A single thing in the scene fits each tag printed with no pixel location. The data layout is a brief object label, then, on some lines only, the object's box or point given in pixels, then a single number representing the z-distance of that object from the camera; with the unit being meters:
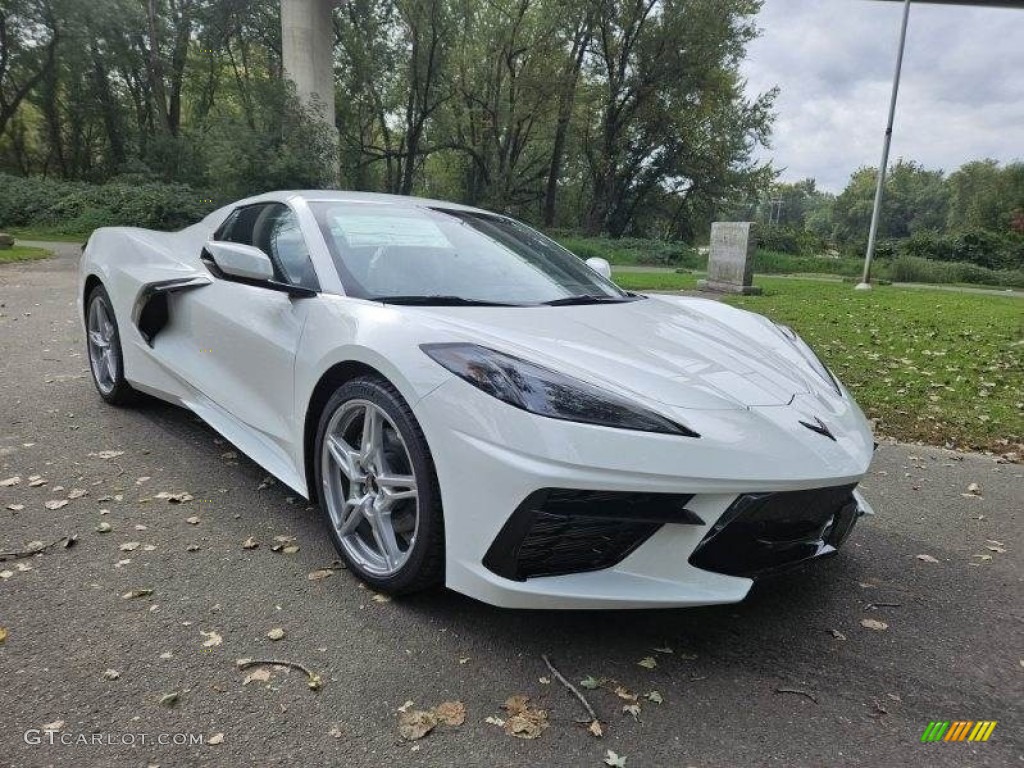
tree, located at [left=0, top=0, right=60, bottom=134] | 27.30
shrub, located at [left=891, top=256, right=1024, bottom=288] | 21.36
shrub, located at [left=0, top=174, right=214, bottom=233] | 18.67
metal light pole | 13.50
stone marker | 12.69
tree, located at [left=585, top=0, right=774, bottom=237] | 29.50
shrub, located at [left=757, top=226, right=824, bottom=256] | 29.25
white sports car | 1.82
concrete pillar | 18.61
